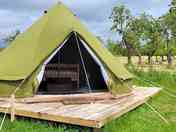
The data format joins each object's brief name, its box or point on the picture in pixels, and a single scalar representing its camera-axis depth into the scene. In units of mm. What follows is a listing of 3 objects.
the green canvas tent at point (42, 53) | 4214
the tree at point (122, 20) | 20764
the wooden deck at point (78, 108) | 3305
